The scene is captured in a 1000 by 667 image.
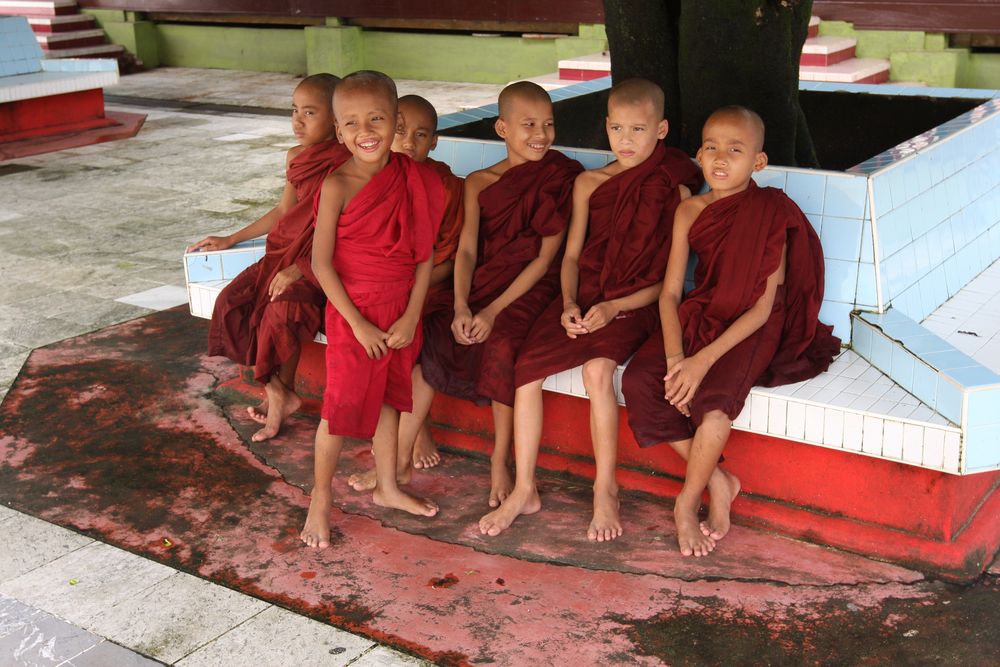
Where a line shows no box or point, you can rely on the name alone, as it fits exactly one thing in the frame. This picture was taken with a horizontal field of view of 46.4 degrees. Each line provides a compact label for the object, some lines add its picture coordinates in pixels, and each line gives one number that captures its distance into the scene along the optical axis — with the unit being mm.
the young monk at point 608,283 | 3582
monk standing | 3529
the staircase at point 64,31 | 15391
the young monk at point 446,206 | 4004
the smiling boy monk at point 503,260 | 3824
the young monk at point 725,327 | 3422
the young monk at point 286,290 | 4027
